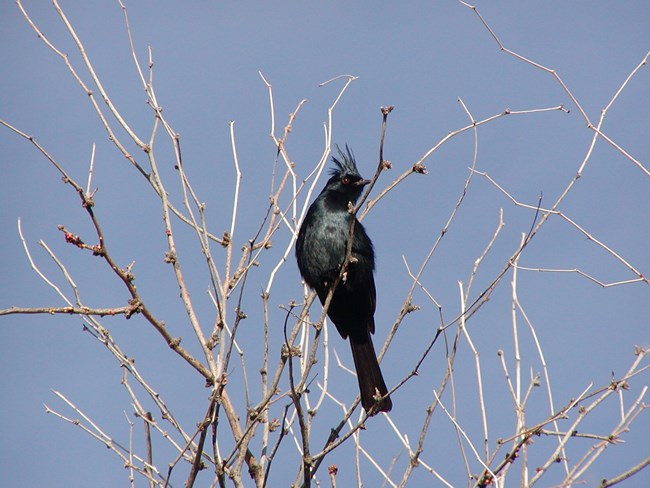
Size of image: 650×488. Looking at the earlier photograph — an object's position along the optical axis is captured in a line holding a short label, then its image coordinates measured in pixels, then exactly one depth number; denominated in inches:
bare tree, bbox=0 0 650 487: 309.7
